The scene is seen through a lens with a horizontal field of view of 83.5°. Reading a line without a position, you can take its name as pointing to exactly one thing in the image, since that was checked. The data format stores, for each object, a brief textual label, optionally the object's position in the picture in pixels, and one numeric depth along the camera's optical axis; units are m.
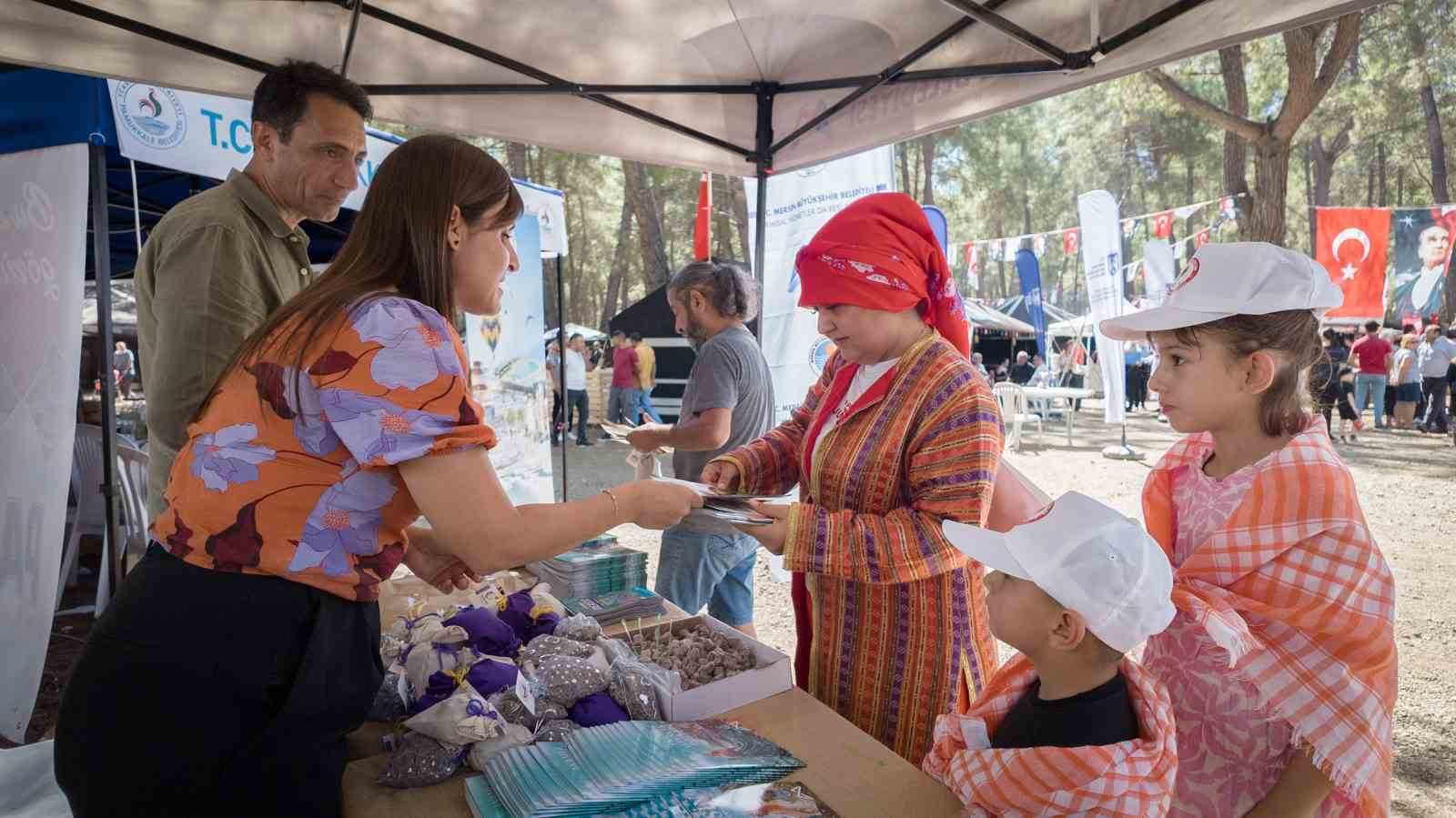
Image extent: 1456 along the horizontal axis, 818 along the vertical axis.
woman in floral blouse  1.10
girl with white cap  1.36
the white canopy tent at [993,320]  22.39
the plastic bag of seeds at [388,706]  1.54
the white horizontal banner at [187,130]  3.30
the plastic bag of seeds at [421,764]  1.33
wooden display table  1.27
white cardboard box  1.54
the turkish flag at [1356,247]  13.12
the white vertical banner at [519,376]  5.77
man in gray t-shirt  3.49
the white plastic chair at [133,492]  4.66
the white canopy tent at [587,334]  19.05
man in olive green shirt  1.91
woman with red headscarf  1.62
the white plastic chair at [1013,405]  12.91
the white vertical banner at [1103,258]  9.56
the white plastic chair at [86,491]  5.00
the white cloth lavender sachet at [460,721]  1.36
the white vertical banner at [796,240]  5.16
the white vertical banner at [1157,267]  9.48
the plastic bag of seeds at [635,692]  1.52
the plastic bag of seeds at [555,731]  1.41
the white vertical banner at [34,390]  3.23
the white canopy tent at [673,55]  2.53
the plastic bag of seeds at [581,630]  1.77
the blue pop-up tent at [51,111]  3.15
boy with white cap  1.17
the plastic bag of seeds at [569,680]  1.50
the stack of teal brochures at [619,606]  2.07
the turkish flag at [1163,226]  15.83
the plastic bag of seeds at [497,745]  1.35
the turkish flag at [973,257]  21.95
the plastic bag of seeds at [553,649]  1.64
